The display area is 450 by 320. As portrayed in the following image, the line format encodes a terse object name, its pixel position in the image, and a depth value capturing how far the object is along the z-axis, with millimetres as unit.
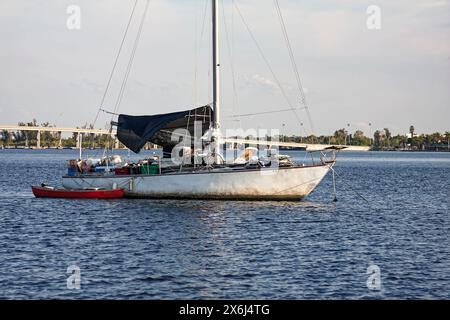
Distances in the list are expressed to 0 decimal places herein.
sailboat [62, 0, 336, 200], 53188
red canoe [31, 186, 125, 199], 57759
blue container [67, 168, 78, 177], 61938
